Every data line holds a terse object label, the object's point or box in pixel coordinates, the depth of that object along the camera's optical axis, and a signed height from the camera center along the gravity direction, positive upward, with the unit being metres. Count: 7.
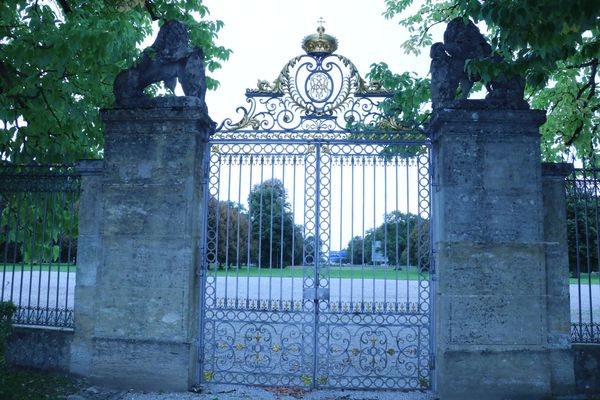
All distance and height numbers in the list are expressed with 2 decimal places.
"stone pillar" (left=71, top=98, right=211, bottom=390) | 5.68 +0.05
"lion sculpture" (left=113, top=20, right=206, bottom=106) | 6.14 +2.31
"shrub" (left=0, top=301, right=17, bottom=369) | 5.22 -0.73
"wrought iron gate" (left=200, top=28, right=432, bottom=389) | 5.96 +1.16
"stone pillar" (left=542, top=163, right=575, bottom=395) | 5.50 -0.18
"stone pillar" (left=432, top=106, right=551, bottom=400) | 5.39 +0.02
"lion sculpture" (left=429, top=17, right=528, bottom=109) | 5.85 +2.24
